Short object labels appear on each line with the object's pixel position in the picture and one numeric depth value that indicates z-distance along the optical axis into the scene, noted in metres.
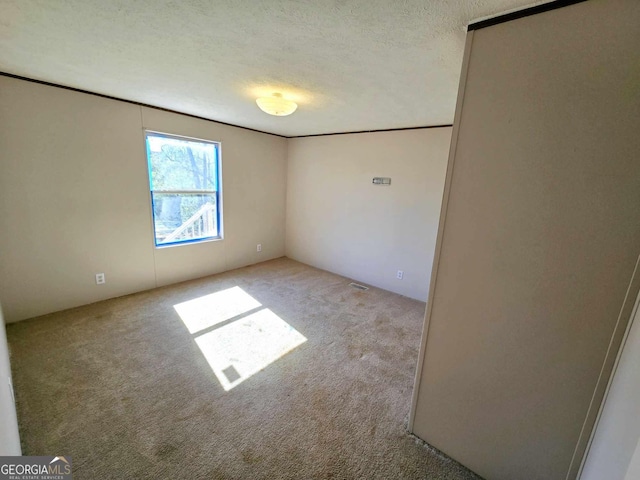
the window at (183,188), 3.26
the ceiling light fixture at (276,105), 2.19
